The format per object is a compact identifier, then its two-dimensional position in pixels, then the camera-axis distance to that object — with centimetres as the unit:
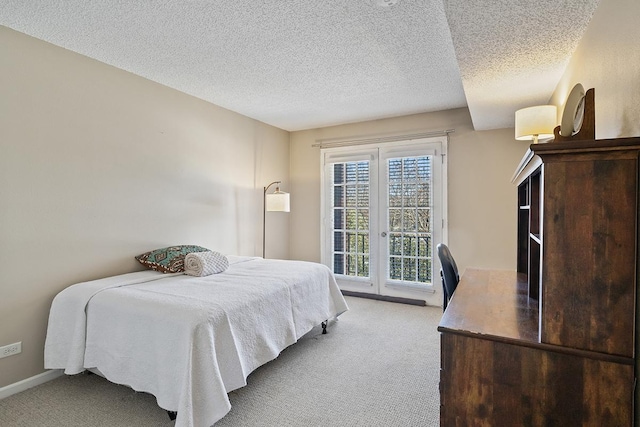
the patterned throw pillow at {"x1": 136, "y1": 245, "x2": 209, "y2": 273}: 283
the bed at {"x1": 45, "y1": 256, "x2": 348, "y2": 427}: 174
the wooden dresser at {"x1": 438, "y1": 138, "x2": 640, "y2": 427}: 102
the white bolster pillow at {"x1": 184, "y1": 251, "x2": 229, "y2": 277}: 279
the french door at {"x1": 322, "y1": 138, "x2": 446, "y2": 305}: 414
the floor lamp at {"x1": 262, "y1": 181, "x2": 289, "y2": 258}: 419
